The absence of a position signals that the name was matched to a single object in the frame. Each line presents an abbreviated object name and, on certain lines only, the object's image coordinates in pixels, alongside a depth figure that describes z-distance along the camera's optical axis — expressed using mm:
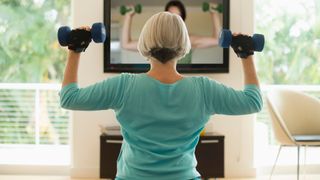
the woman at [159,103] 1421
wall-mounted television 4492
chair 4320
